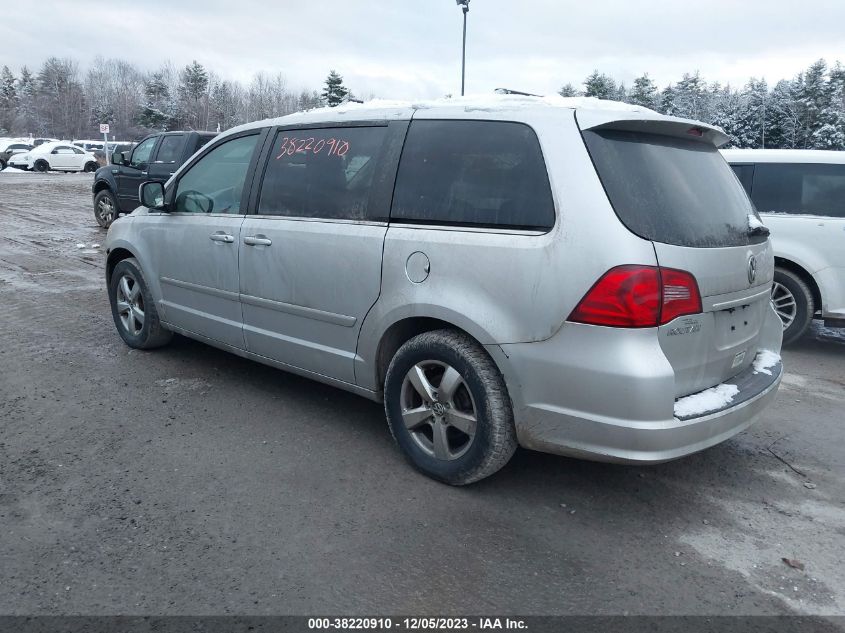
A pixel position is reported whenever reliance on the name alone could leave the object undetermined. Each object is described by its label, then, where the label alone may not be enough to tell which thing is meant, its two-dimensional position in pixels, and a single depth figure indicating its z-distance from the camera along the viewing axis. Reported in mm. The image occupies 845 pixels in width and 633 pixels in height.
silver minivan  2967
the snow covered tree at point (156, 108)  71938
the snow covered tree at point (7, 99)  91625
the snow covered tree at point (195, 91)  89812
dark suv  12266
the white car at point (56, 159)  36781
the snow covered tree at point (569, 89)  56891
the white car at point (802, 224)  6434
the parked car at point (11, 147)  40750
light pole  23188
